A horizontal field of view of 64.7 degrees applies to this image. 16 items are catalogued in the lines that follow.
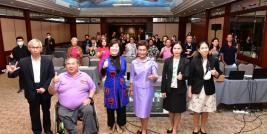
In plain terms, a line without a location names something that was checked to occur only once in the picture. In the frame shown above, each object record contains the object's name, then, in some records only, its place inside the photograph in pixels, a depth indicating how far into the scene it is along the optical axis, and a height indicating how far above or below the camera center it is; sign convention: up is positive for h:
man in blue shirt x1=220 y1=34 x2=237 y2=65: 5.62 -0.30
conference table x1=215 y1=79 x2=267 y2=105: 4.28 -1.01
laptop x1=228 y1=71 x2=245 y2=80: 4.32 -0.68
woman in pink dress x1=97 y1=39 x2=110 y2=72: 4.52 -0.19
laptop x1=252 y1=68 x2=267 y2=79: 4.33 -0.65
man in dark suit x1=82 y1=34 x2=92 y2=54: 9.33 -0.10
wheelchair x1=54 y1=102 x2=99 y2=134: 2.82 -1.12
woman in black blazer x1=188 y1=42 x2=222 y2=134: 3.14 -0.59
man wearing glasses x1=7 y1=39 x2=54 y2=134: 2.95 -0.47
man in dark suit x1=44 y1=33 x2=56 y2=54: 10.32 -0.15
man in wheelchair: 2.87 -0.78
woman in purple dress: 3.12 -0.56
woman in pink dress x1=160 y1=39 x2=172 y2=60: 5.81 -0.21
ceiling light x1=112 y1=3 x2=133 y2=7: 14.36 +2.58
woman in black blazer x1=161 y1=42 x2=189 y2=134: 3.09 -0.57
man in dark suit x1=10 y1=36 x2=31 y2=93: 5.84 -0.25
